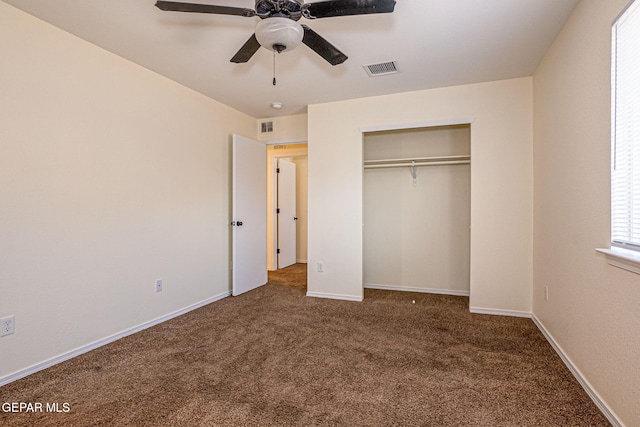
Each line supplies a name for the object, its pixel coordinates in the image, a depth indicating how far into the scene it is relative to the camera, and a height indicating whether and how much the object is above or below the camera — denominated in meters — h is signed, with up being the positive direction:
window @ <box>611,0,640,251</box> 1.54 +0.39
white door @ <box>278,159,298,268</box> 6.19 -0.09
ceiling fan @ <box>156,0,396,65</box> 1.68 +1.07
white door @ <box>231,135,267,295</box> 4.16 -0.09
